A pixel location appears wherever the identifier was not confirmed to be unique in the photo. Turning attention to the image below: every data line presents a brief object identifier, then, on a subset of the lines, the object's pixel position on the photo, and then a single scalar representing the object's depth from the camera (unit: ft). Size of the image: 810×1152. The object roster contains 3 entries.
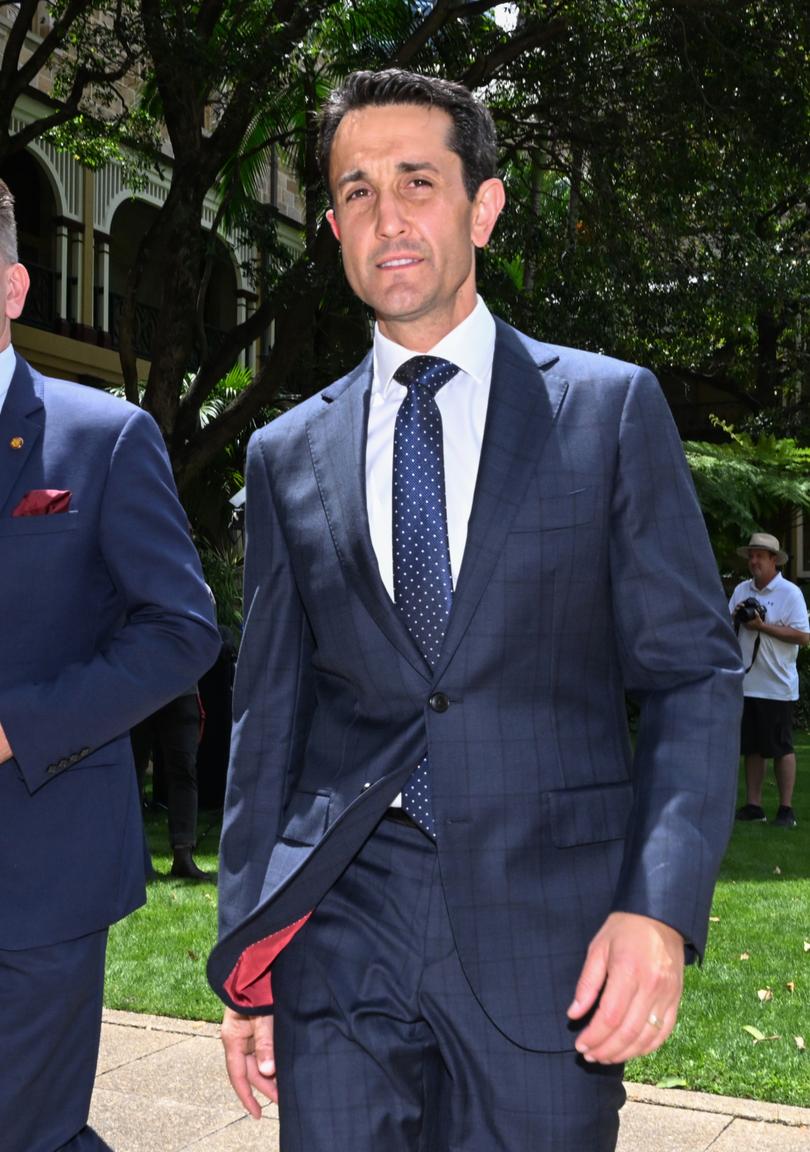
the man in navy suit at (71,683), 9.39
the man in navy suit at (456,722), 7.73
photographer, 40.37
